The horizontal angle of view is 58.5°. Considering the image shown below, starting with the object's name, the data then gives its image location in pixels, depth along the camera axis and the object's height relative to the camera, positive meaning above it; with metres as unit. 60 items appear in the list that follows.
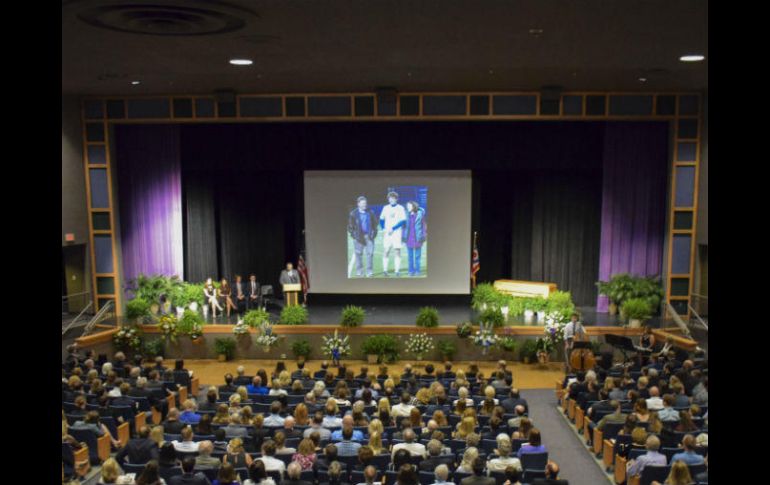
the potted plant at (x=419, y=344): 15.58 -3.35
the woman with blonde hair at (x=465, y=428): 8.51 -2.88
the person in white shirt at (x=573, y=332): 14.55 -2.89
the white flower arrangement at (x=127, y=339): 15.88 -3.26
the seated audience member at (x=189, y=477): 6.56 -2.69
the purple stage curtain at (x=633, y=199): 17.50 -0.09
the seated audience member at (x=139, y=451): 7.86 -2.91
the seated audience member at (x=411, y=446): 7.92 -2.90
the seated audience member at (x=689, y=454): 7.36 -2.79
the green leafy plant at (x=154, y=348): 15.89 -3.49
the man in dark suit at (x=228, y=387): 10.95 -3.04
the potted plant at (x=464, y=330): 15.55 -3.03
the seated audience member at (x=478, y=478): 6.77 -2.79
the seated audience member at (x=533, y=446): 8.07 -2.96
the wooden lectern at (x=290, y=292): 17.31 -2.39
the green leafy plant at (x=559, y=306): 15.45 -2.59
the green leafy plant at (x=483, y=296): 17.14 -2.50
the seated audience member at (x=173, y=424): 8.89 -2.95
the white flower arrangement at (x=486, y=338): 15.39 -3.17
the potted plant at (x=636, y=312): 15.98 -2.71
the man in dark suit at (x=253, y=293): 17.45 -2.45
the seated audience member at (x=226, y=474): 6.47 -2.61
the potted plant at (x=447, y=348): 15.57 -3.45
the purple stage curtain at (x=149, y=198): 18.03 -0.01
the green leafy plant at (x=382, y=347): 15.46 -3.39
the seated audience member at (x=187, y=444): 7.98 -2.89
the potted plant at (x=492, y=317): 15.57 -2.76
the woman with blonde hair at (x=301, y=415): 9.14 -2.91
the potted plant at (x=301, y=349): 15.75 -3.48
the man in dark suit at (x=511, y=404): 10.11 -3.06
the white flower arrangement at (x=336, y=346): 15.34 -3.37
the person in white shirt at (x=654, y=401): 9.77 -2.95
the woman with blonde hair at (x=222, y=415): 9.18 -2.92
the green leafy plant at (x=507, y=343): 15.47 -3.32
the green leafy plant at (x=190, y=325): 15.85 -2.95
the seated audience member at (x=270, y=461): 7.46 -2.87
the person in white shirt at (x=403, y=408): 9.52 -2.95
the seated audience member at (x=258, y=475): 6.59 -2.68
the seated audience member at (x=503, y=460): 7.60 -2.95
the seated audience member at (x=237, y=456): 7.60 -2.88
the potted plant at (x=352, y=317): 15.69 -2.76
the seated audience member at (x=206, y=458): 7.41 -2.82
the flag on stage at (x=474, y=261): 18.23 -1.73
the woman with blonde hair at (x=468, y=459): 7.30 -2.81
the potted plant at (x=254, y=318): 15.80 -2.78
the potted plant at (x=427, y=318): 15.61 -2.77
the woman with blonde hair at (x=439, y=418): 8.79 -2.84
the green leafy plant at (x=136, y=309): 16.22 -2.63
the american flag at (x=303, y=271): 18.02 -1.94
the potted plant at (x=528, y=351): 15.45 -3.50
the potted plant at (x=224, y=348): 15.83 -3.47
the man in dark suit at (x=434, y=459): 7.49 -2.91
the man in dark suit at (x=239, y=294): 17.41 -2.46
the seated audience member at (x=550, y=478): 6.73 -2.80
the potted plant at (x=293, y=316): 15.97 -2.77
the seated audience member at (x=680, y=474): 6.40 -2.62
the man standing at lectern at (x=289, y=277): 17.39 -2.02
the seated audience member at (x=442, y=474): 6.70 -2.72
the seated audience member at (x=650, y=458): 7.69 -2.95
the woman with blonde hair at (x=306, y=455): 7.50 -2.84
